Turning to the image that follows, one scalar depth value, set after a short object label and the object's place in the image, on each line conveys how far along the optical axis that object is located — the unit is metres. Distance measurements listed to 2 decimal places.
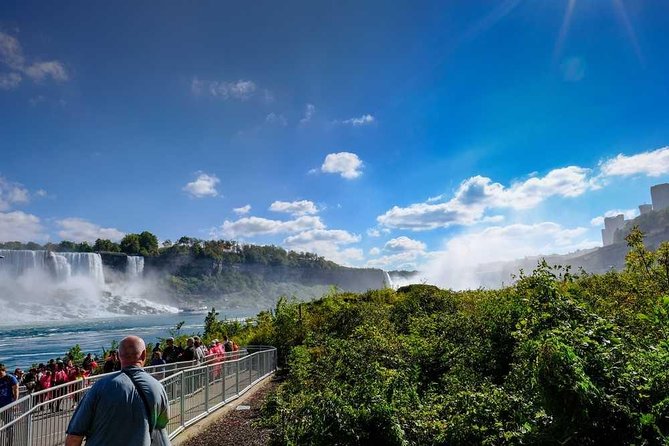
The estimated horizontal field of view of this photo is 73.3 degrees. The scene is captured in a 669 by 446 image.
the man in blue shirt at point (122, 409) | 3.61
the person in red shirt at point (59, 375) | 12.62
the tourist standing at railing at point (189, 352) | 14.48
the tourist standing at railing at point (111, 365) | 12.65
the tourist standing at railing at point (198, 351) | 14.50
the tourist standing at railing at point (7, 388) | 8.82
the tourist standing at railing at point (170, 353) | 14.35
